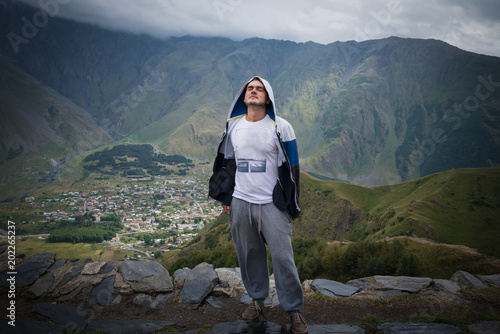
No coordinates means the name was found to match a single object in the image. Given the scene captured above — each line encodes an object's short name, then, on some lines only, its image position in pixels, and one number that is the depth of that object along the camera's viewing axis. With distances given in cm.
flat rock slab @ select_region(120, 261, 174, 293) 602
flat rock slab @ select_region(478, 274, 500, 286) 750
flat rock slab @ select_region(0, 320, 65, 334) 382
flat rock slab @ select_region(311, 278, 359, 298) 606
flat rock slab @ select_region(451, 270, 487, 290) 726
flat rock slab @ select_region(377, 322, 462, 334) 392
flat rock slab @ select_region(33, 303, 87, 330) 475
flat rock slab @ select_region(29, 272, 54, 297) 565
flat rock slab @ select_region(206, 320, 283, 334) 401
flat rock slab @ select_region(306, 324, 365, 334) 402
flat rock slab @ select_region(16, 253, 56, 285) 598
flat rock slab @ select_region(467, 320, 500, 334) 394
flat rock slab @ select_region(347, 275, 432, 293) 654
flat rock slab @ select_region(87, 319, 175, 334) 441
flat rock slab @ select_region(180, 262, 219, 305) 575
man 372
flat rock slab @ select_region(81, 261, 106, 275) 634
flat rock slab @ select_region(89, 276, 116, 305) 567
